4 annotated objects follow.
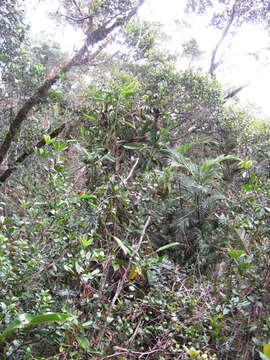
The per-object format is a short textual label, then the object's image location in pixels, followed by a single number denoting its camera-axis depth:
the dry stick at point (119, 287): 1.64
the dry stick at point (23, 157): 3.87
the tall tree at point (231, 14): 7.36
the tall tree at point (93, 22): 5.22
